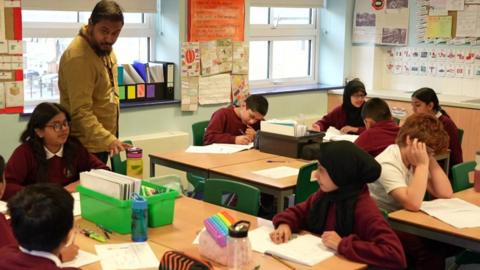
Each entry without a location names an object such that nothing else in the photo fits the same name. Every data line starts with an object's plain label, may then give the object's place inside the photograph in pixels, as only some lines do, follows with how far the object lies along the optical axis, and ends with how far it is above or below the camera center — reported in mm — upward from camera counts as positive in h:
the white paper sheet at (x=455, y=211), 3031 -744
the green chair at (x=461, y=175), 3852 -692
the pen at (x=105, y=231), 2733 -765
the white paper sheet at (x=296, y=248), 2471 -758
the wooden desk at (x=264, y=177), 3797 -744
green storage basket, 2736 -677
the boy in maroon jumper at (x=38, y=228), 1933 -529
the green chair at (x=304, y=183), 3797 -747
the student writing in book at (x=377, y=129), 4328 -495
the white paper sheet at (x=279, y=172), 4027 -736
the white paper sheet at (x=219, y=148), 4719 -699
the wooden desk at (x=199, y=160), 4258 -724
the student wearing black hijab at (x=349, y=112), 5762 -504
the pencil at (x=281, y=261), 2402 -771
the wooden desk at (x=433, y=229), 2867 -768
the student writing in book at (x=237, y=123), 5035 -548
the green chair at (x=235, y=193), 3178 -704
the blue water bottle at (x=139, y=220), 2660 -684
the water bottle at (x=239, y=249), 2350 -700
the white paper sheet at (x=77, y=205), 3004 -733
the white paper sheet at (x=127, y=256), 2398 -775
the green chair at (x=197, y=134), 4915 -663
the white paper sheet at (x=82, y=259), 2393 -775
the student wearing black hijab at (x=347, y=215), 2469 -653
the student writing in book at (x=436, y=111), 4805 -413
